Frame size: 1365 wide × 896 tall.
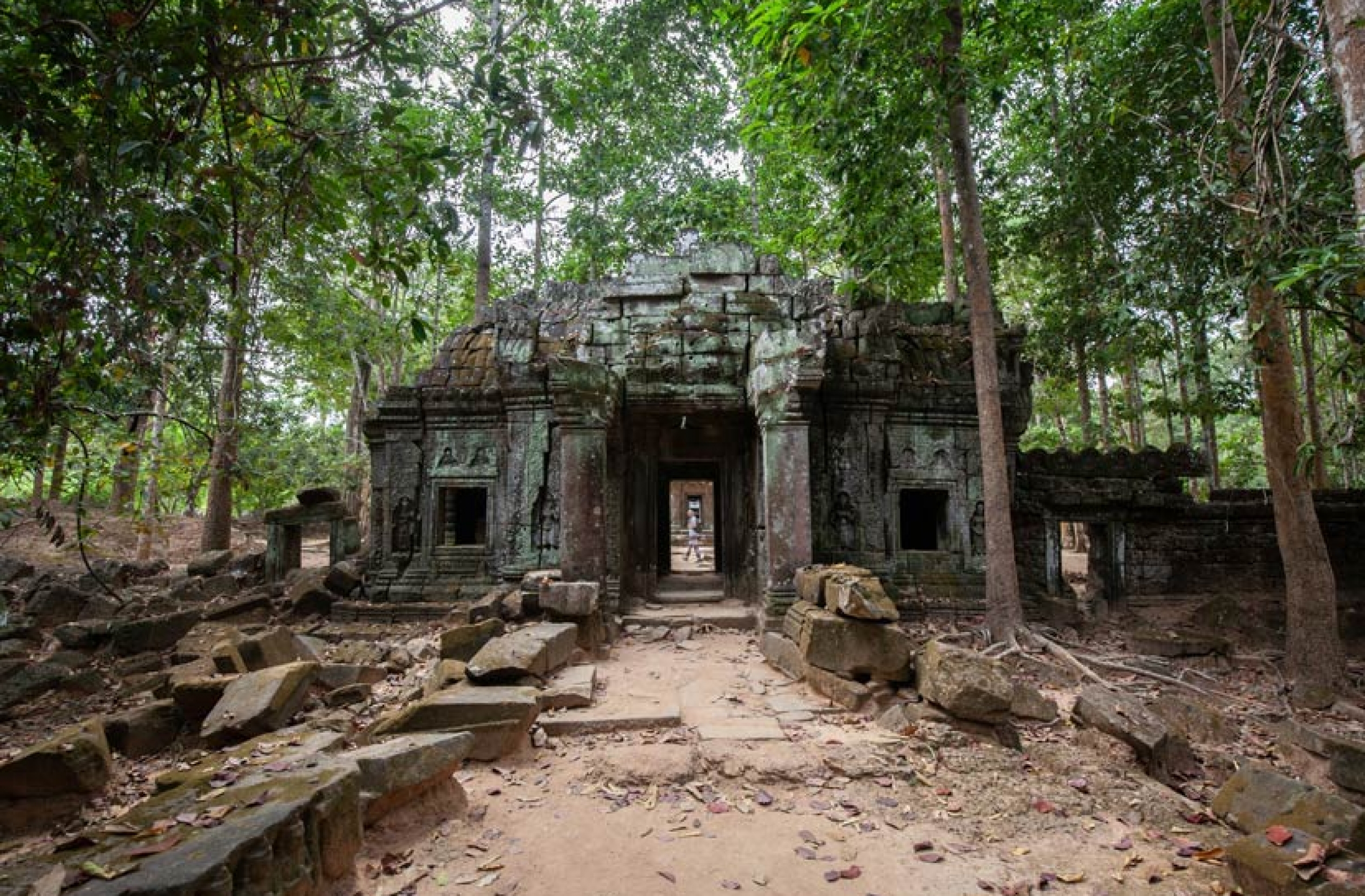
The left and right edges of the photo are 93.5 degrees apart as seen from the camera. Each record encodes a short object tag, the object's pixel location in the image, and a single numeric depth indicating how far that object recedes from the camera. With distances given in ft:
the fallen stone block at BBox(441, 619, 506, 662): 18.10
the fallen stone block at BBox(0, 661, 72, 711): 17.49
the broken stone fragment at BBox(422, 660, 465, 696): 15.77
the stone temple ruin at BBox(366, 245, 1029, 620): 27.22
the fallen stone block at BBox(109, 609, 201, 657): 22.43
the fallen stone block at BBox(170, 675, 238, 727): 14.40
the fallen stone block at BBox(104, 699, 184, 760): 13.93
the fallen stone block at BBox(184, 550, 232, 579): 34.30
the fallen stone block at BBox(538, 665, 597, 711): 15.74
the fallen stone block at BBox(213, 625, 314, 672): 16.60
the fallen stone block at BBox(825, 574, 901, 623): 16.26
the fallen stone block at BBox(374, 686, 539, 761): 12.92
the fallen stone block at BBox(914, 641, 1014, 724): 13.75
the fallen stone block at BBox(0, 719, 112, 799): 10.65
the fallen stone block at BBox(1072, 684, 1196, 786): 13.38
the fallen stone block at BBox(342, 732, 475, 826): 10.13
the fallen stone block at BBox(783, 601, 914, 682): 16.15
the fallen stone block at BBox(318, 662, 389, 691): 17.65
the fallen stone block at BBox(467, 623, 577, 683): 15.29
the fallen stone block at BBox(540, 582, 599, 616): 20.59
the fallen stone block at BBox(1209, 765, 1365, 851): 8.88
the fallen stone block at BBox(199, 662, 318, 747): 12.63
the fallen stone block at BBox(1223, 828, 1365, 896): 7.81
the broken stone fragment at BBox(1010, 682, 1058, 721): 15.24
